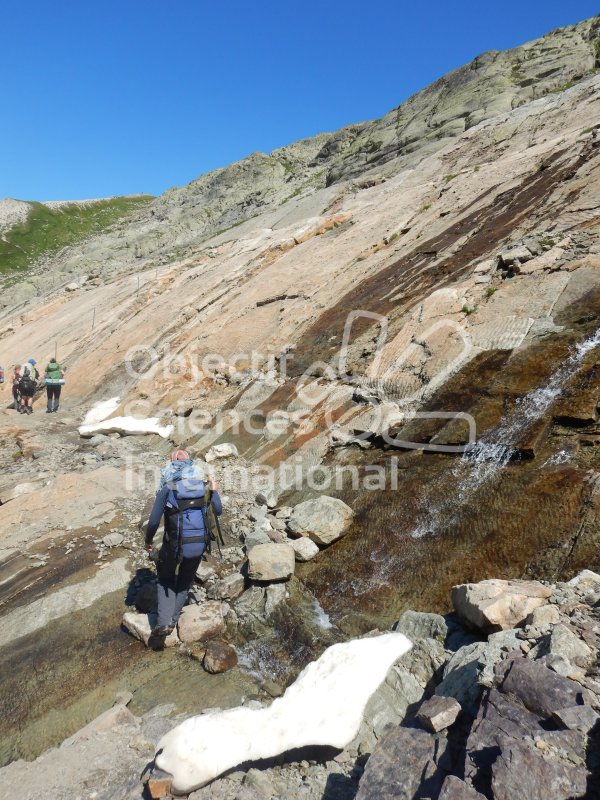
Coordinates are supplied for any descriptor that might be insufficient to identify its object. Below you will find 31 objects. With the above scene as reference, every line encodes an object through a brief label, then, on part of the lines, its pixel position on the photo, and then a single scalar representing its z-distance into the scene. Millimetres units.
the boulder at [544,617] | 4539
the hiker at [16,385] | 18891
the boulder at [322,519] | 8211
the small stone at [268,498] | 10086
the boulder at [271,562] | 7379
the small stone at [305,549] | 8039
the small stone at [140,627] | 6660
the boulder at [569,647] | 3910
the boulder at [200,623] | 6703
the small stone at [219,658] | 6078
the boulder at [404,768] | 3518
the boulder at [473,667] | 4207
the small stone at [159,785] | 4215
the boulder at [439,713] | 3953
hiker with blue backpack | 6398
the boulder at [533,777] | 2988
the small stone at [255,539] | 8688
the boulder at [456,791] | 3055
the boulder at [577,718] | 3303
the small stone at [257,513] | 9695
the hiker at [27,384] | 18406
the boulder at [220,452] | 12305
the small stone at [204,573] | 7906
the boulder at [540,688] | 3551
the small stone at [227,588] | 7390
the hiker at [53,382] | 18266
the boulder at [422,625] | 5605
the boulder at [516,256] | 11984
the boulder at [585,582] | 5082
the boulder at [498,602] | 5004
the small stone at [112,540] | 8992
